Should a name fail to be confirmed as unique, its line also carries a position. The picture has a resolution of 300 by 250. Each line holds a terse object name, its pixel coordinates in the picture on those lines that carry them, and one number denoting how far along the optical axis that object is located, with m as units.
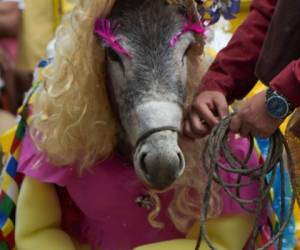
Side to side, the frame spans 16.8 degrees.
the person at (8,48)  4.17
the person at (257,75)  2.05
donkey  2.09
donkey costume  2.17
